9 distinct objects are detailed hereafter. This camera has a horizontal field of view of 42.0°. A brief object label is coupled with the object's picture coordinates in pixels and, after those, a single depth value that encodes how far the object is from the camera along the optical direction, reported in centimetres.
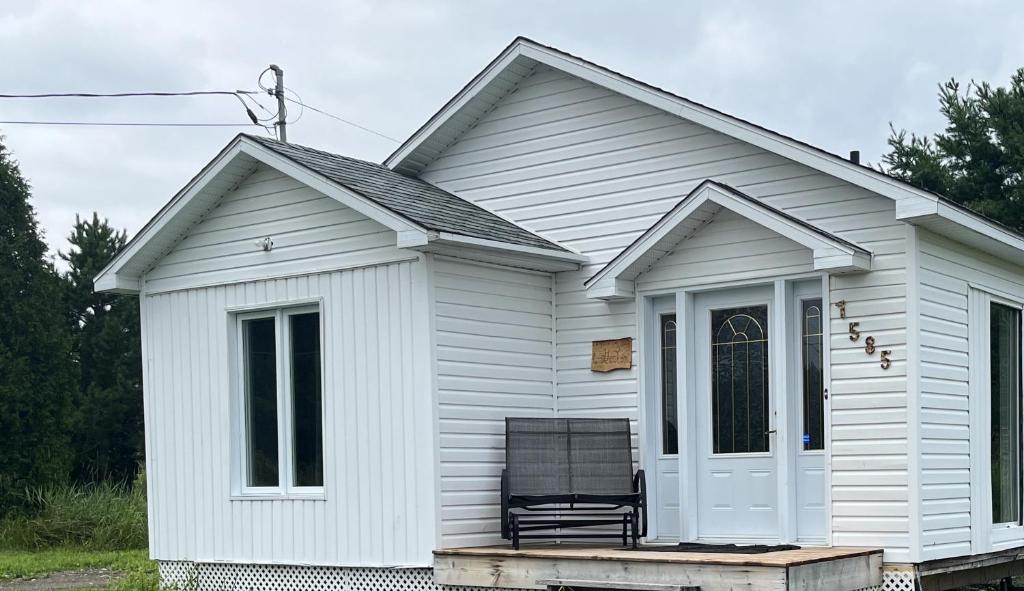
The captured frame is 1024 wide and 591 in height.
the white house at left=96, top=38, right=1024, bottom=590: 978
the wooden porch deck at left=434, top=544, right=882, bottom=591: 845
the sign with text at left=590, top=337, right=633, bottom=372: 1104
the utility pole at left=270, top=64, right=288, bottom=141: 2477
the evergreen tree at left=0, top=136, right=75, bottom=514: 2470
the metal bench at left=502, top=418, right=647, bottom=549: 1034
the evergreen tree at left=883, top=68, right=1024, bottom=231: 2422
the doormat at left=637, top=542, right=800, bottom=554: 938
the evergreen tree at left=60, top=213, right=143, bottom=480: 3138
